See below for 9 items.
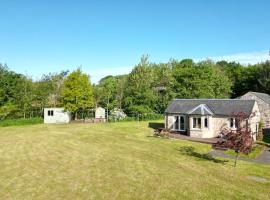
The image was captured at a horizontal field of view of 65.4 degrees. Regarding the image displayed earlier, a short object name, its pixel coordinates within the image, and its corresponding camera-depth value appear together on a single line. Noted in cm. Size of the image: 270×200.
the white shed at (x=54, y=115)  3809
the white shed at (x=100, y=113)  4241
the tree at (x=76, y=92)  3853
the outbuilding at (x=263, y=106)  3256
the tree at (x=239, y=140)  1560
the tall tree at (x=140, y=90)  3898
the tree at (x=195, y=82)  4318
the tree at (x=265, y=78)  4767
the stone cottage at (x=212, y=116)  2606
